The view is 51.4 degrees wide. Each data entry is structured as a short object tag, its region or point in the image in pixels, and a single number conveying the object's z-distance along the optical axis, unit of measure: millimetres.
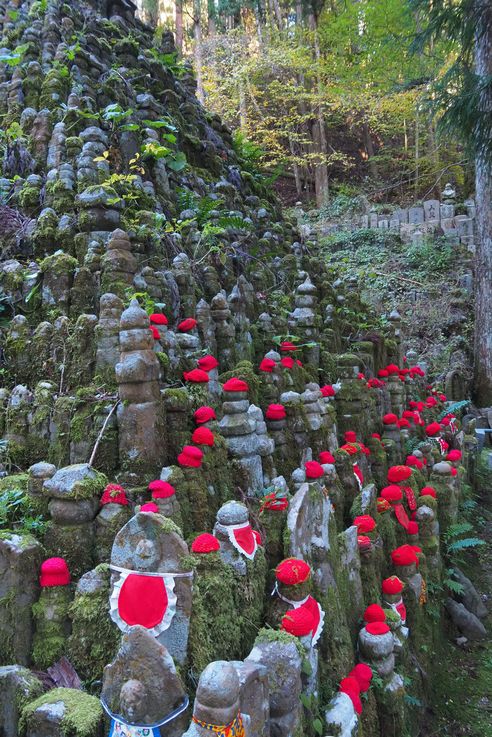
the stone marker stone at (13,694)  1963
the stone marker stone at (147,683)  1714
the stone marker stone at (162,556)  1950
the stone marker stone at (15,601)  2158
